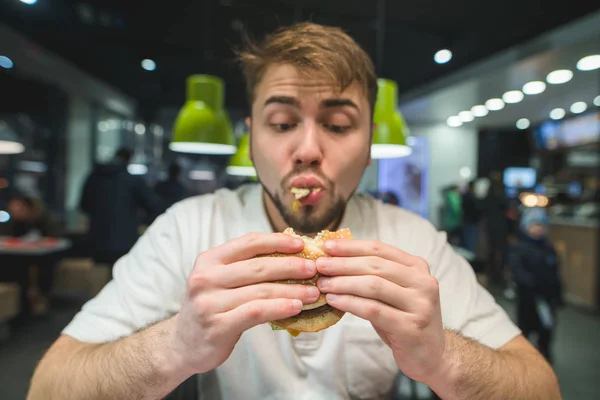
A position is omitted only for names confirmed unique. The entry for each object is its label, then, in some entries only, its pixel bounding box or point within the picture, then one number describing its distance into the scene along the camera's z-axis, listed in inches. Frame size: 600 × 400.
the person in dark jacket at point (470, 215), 156.9
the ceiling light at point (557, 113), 244.6
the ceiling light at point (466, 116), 183.6
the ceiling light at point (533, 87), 195.0
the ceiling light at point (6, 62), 119.1
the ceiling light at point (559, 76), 185.3
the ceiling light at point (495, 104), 201.2
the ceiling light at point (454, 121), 177.6
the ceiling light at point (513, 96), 201.0
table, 180.9
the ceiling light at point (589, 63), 170.7
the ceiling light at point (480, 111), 190.3
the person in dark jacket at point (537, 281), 135.1
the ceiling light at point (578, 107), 229.9
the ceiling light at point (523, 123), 231.8
